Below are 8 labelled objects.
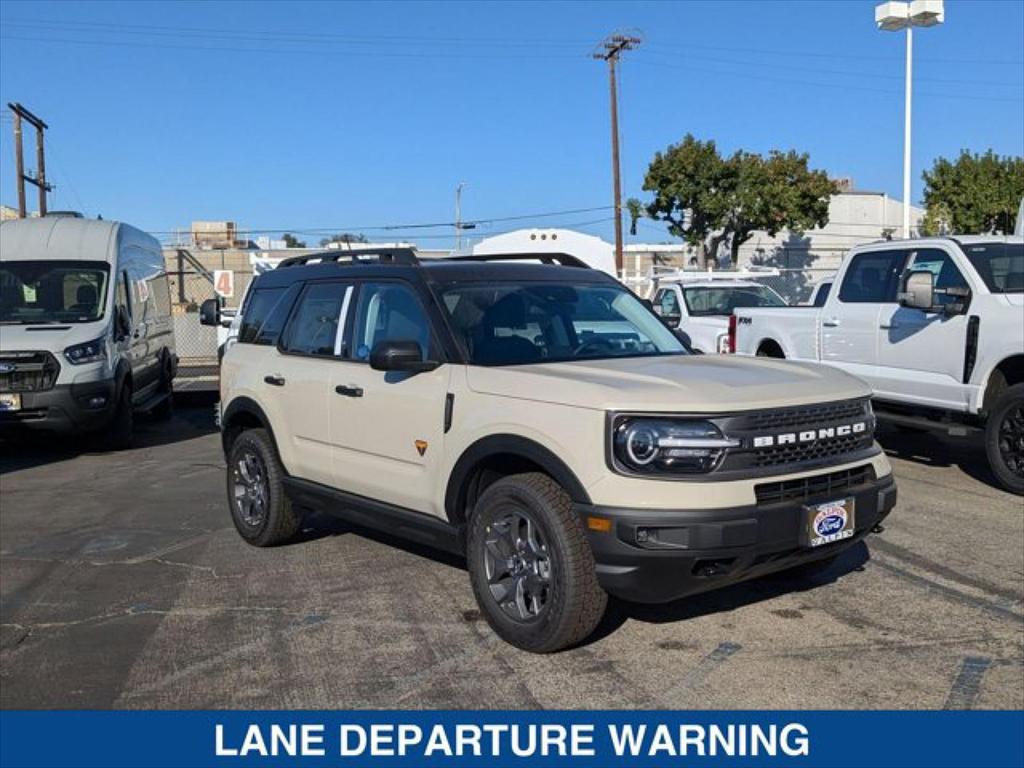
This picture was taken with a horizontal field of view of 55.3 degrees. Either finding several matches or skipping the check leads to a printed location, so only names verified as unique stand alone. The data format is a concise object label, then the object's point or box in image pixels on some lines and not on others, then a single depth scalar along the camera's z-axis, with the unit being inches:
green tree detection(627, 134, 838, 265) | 1457.9
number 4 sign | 992.1
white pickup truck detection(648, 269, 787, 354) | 566.3
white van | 410.6
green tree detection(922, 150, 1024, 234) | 1338.6
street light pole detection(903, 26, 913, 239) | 959.0
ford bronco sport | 161.0
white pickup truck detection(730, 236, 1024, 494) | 309.1
